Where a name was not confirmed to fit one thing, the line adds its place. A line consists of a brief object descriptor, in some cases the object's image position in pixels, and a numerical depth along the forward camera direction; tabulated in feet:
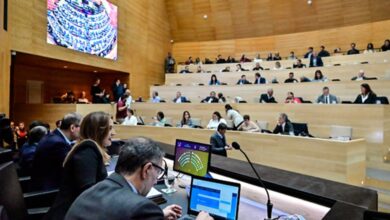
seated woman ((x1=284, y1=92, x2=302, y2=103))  23.90
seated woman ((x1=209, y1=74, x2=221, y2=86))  33.83
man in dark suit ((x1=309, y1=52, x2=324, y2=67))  32.60
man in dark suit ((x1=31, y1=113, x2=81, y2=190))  7.55
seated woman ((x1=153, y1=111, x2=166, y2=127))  25.99
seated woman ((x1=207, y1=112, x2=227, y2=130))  23.41
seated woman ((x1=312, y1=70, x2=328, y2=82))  27.48
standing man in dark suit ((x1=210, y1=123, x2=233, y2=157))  15.39
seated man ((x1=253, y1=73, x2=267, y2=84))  30.89
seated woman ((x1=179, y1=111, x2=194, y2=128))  25.60
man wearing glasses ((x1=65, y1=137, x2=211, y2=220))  3.24
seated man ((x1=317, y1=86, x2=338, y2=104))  23.02
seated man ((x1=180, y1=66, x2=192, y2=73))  40.10
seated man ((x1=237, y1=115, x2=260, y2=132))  21.53
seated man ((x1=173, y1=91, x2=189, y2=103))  30.85
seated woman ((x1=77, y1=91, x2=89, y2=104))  30.79
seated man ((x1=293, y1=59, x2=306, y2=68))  32.22
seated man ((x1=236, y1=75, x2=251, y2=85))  32.31
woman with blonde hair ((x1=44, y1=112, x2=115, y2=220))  5.53
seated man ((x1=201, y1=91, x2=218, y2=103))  28.32
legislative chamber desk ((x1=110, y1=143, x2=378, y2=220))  5.26
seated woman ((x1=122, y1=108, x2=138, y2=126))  26.85
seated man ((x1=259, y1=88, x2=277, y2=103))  25.93
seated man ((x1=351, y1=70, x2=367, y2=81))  24.95
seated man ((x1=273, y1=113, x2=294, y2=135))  20.08
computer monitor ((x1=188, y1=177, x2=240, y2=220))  5.20
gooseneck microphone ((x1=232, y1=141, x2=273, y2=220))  5.35
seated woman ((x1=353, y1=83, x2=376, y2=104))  20.66
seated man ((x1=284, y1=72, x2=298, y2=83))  28.55
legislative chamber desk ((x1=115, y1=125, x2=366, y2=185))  15.81
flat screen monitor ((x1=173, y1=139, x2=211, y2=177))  7.31
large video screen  27.63
